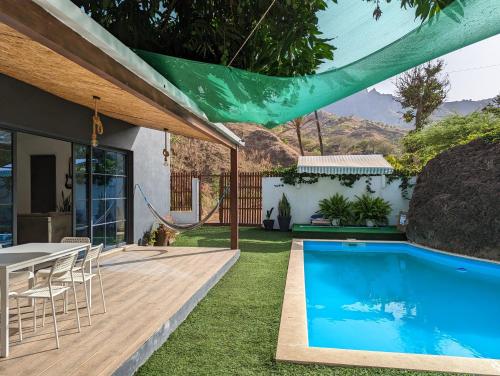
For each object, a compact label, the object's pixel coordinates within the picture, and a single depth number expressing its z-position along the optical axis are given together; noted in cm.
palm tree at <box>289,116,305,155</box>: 2392
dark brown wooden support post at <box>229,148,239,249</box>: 772
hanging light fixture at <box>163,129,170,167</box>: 679
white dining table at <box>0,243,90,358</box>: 264
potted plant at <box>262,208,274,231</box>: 1222
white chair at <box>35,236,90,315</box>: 368
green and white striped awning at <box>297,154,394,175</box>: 1193
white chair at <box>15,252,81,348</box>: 287
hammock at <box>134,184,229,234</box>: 765
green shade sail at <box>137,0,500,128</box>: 226
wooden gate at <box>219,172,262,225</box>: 1372
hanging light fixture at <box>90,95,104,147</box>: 374
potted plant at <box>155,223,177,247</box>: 847
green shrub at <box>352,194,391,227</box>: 1170
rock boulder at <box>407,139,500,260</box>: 813
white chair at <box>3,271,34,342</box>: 296
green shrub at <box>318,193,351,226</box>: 1175
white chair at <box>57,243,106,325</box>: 340
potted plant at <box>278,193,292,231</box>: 1214
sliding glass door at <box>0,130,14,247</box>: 438
